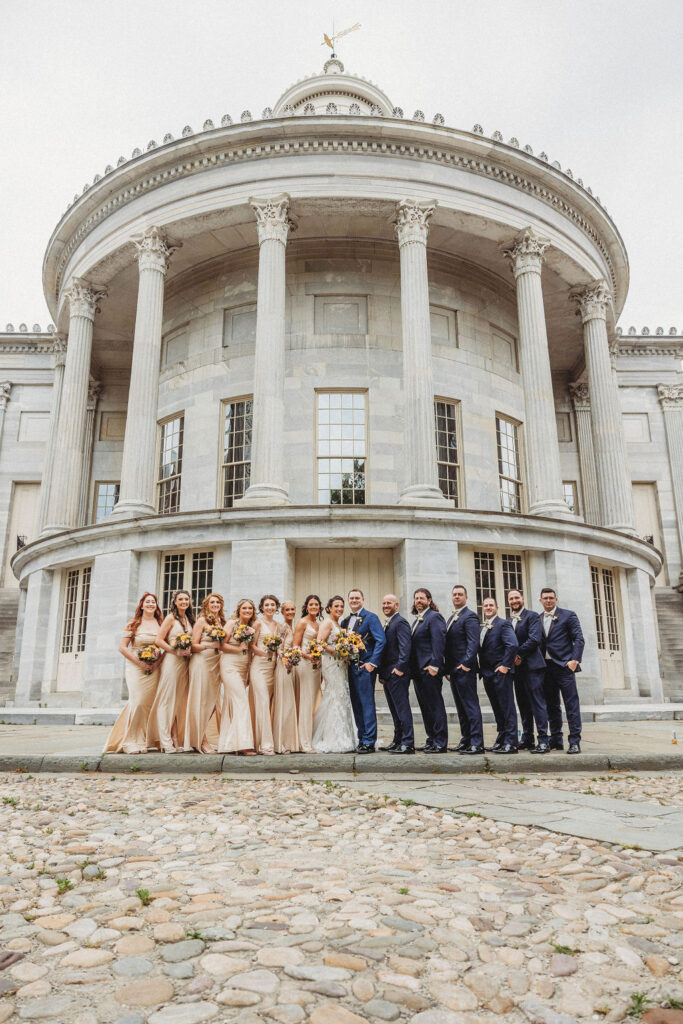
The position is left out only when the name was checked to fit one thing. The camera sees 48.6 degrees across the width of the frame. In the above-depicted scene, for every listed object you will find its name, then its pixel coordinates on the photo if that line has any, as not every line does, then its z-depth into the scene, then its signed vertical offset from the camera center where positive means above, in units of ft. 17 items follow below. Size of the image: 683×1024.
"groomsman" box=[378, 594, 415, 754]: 32.55 +1.59
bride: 33.42 +0.21
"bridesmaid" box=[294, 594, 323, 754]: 34.01 +1.57
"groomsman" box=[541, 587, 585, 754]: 33.65 +2.26
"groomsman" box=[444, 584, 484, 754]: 32.27 +1.74
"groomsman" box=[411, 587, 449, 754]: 32.94 +1.80
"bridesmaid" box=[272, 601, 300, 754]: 33.58 -0.03
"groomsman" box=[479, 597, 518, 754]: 32.63 +1.62
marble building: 56.90 +28.43
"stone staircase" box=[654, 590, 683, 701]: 75.57 +7.29
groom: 33.12 +1.67
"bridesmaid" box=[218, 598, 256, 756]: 32.17 +0.66
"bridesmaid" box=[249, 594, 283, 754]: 32.83 +1.32
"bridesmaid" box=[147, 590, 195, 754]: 33.60 +1.11
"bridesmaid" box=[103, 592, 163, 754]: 32.71 +1.20
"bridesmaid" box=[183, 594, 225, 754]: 33.47 +1.48
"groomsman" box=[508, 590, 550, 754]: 33.91 +1.63
